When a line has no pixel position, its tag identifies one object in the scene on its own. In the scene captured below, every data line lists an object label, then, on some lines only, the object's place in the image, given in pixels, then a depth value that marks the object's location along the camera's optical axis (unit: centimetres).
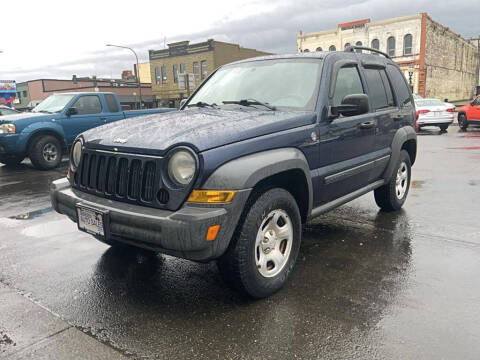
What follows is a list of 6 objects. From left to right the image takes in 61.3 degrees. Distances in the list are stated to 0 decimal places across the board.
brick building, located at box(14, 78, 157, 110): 5209
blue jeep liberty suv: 274
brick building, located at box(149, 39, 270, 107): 4438
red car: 1702
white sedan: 1692
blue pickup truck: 923
